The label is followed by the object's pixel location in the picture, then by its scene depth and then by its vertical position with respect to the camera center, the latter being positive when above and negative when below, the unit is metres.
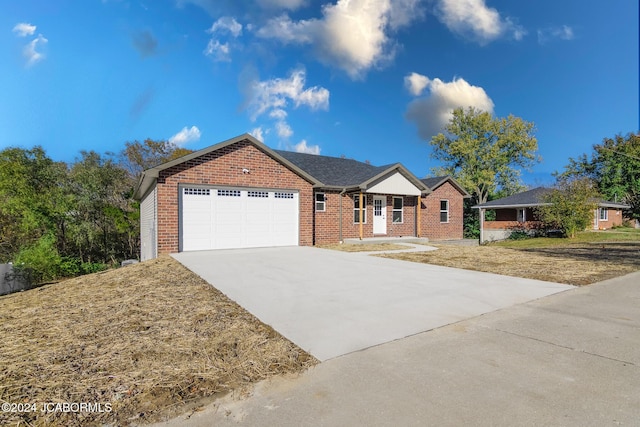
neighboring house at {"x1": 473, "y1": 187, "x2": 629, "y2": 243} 27.17 +0.17
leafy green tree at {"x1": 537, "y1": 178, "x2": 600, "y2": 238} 20.80 +0.69
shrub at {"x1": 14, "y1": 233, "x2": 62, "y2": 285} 15.11 -1.70
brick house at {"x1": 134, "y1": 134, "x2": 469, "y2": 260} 12.15 +0.86
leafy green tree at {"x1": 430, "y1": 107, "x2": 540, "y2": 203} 38.38 +7.86
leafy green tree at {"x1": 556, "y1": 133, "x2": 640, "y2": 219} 34.12 +5.28
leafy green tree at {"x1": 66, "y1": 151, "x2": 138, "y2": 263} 17.69 +0.52
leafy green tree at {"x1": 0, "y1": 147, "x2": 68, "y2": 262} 15.94 +1.15
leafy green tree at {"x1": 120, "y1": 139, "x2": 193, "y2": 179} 29.89 +6.01
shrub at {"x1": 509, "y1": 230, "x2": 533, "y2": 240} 25.63 -1.33
